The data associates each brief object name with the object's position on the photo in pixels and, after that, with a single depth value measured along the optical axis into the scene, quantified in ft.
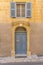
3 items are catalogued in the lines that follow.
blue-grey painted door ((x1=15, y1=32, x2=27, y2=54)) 35.59
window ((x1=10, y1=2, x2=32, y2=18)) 35.03
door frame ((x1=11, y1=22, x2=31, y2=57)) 34.98
